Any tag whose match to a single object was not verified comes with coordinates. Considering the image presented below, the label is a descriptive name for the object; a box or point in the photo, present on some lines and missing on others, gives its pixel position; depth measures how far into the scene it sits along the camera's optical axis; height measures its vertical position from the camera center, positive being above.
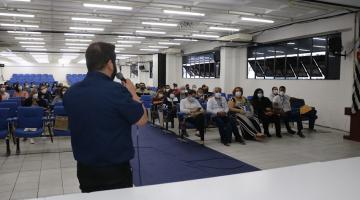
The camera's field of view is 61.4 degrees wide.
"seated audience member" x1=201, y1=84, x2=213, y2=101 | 10.77 -0.46
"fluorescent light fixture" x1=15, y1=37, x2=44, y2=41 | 15.46 +2.13
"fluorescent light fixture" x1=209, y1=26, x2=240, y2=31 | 11.63 +2.04
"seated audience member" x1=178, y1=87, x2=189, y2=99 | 8.73 -0.37
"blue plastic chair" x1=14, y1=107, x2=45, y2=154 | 6.00 -0.79
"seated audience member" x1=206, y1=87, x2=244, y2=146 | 6.91 -0.86
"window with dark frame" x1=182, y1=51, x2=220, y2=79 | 15.70 +0.88
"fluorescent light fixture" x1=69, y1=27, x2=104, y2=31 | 12.39 +2.13
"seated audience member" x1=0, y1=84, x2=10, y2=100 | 9.14 -0.44
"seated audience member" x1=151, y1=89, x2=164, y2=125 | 9.05 -0.75
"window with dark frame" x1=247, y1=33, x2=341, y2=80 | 9.23 +0.71
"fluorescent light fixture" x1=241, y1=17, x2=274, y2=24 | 9.73 +1.99
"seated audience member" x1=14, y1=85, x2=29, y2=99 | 10.52 -0.47
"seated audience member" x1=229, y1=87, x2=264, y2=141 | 7.26 -0.85
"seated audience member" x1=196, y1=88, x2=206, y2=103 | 9.27 -0.48
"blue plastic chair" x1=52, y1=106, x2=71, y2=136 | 6.12 -0.72
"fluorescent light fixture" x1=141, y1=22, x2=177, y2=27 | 10.87 +2.05
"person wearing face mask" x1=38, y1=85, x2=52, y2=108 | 7.99 -0.51
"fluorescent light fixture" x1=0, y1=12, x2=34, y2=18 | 9.41 +2.05
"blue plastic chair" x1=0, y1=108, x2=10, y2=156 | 5.81 -0.86
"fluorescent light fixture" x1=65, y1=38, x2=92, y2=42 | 16.09 +2.12
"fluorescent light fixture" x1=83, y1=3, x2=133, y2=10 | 7.99 +2.00
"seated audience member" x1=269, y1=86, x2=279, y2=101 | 8.45 -0.30
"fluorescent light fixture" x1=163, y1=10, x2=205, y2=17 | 8.80 +2.01
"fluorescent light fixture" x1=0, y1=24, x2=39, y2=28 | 11.57 +2.11
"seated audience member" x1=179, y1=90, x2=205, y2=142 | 7.00 -0.74
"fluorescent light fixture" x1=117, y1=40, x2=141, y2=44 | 16.28 +2.09
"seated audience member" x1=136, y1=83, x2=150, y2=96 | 12.89 -0.43
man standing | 1.62 -0.23
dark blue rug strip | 4.64 -1.45
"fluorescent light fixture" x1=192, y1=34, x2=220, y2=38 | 13.94 +2.06
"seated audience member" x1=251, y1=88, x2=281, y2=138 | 7.73 -0.79
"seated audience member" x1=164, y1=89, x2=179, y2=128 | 8.42 -0.72
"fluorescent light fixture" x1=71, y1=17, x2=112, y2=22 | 10.23 +2.08
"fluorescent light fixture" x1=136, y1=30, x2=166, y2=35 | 13.16 +2.09
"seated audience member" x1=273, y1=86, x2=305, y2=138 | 7.88 -0.71
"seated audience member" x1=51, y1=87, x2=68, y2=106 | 8.77 -0.47
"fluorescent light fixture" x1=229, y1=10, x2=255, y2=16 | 9.11 +2.05
